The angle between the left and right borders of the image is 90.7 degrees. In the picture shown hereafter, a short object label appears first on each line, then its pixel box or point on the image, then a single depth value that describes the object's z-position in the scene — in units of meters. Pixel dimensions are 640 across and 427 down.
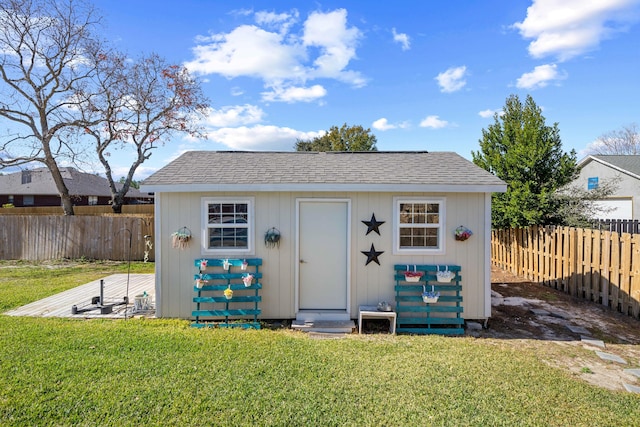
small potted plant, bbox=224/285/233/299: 5.27
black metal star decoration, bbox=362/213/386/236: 5.57
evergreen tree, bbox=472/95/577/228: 9.02
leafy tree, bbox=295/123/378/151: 26.36
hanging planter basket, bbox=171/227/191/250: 5.49
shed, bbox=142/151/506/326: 5.59
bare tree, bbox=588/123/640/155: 29.98
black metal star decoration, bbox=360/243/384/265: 5.60
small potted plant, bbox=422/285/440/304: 5.28
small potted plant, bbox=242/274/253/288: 5.27
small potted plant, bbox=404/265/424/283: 5.37
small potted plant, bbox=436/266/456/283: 5.33
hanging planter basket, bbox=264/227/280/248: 5.50
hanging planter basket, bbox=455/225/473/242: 5.45
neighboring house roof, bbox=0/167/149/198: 24.89
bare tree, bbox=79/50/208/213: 15.46
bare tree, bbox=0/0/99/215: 13.23
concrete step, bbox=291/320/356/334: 5.22
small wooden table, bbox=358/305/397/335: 5.19
